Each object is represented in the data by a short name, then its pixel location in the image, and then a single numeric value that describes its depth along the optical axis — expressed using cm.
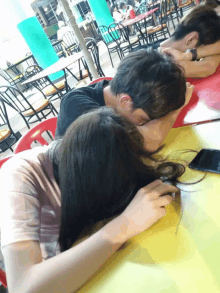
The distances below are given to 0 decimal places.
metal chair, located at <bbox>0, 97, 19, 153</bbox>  302
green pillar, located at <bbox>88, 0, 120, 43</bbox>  816
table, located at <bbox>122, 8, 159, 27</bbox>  444
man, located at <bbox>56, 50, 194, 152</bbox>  95
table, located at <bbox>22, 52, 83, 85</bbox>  336
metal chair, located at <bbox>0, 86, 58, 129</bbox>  327
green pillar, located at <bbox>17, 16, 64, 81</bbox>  651
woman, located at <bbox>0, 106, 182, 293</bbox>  51
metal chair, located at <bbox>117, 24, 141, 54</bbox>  482
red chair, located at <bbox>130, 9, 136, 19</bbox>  658
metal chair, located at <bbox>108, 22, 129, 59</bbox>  505
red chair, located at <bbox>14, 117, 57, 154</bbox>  135
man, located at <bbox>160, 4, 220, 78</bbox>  133
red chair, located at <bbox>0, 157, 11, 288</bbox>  87
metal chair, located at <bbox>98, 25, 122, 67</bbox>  523
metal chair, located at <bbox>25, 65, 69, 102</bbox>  368
